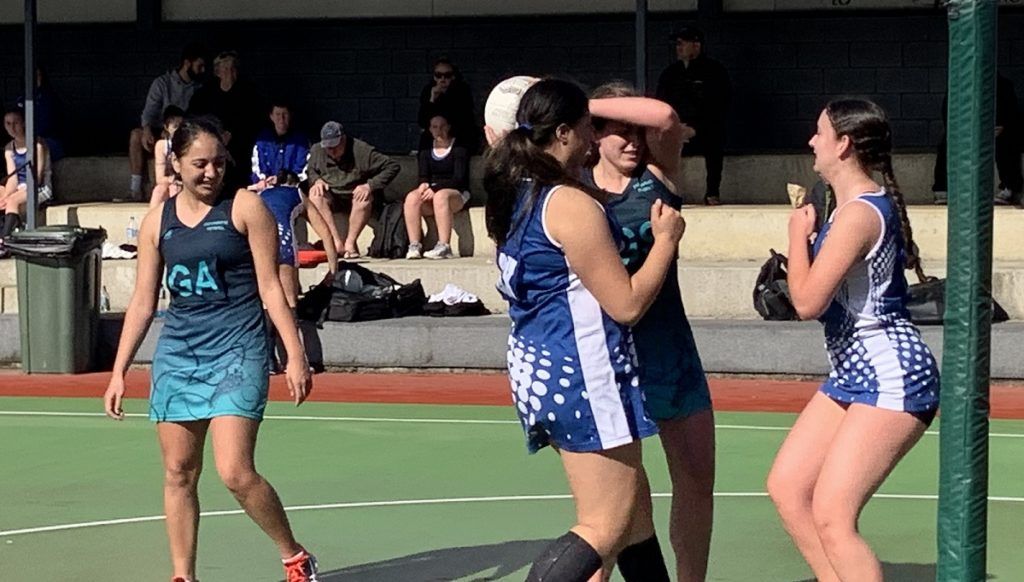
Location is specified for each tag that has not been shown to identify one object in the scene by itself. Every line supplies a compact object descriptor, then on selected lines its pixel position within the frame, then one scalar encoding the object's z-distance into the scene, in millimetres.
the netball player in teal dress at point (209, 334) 6828
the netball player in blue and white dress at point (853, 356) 5711
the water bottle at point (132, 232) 17906
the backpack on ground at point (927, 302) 13836
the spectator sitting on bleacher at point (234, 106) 17797
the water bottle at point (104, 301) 16500
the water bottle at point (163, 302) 16050
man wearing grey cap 17266
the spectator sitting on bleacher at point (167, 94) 18953
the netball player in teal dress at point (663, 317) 6078
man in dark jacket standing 17500
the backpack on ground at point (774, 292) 14477
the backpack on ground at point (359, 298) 14703
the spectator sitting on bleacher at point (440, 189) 17047
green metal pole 4121
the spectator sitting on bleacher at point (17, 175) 18125
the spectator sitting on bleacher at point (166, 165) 17547
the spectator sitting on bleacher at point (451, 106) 17781
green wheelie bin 14516
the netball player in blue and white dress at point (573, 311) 5180
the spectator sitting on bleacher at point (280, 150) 17516
